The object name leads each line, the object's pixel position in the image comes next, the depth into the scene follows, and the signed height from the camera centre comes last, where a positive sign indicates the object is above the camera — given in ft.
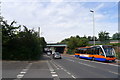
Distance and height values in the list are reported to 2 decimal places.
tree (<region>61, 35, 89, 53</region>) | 243.81 -0.81
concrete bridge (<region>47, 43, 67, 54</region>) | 325.62 -12.33
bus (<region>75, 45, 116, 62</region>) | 85.14 -5.47
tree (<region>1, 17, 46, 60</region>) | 103.81 -1.14
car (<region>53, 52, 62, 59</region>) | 133.14 -10.54
